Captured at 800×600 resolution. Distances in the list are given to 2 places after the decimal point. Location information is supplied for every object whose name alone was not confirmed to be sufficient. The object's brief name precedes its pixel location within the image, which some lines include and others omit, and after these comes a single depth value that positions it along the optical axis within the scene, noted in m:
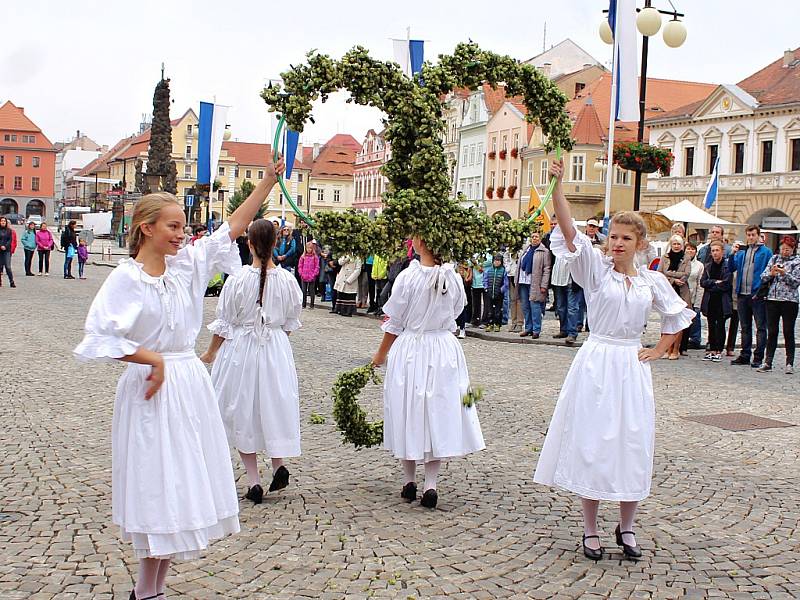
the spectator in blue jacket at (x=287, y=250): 25.50
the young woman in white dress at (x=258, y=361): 6.98
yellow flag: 14.29
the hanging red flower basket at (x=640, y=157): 22.45
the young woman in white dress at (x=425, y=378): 6.89
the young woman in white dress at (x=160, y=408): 4.52
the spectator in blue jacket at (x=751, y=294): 15.53
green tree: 88.92
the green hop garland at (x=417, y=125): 7.31
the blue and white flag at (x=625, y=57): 19.66
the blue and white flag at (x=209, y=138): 29.41
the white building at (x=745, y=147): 51.50
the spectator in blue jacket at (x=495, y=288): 19.95
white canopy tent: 26.66
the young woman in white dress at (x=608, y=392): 5.79
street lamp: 19.61
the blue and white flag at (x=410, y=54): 19.12
